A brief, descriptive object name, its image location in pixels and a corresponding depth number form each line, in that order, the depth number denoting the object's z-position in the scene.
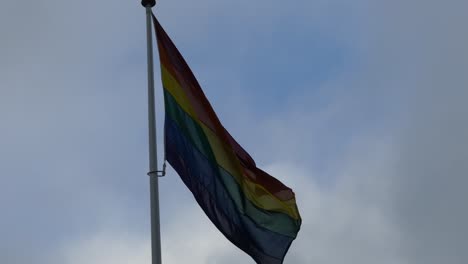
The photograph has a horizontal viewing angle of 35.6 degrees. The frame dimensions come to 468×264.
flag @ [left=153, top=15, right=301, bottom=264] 16.61
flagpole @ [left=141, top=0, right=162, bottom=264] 14.81
